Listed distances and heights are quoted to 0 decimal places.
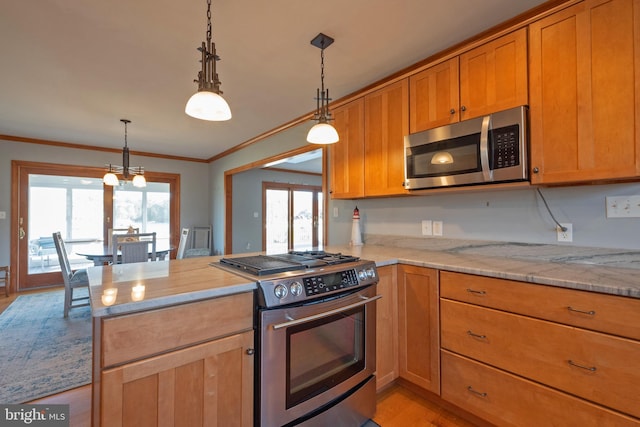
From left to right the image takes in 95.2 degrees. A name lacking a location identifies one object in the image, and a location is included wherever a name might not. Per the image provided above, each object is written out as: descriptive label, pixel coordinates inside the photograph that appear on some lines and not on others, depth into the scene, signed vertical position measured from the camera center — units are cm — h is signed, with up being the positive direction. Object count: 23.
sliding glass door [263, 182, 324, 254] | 673 +6
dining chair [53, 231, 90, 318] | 321 -67
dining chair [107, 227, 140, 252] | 422 -20
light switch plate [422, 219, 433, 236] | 238 -8
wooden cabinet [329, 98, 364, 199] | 258 +59
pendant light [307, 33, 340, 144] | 193 +58
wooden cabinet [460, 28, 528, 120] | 165 +84
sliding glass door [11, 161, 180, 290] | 452 +9
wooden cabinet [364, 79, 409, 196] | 224 +64
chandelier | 375 +56
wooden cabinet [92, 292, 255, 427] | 96 -54
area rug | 201 -114
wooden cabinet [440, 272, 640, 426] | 118 -64
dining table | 331 -41
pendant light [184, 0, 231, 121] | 140 +58
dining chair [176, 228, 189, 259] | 416 -39
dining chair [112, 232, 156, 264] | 313 -36
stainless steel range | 127 -60
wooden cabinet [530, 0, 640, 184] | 134 +61
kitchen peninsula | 99 -45
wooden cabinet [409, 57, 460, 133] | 193 +84
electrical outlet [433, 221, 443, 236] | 232 -9
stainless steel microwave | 162 +40
